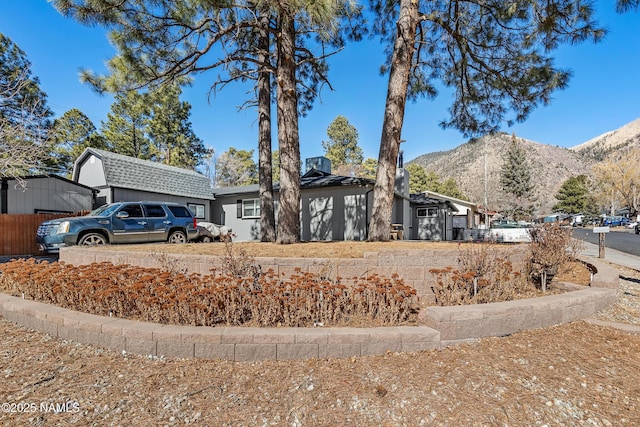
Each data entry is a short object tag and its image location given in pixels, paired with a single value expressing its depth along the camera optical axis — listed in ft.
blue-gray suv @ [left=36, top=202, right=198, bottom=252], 24.63
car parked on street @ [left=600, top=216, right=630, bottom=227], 136.11
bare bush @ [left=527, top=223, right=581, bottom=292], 14.94
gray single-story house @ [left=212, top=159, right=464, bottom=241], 39.25
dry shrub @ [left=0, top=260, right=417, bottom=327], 10.37
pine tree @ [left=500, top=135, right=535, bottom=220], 153.99
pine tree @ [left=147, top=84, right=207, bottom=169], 89.25
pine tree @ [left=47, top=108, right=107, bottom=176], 75.00
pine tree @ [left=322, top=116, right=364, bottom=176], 132.87
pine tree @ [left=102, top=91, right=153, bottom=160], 82.79
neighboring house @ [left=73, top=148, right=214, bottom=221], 44.91
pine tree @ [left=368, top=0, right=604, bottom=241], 23.07
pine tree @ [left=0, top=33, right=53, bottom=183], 24.68
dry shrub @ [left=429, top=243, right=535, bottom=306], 12.16
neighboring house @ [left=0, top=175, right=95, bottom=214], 37.58
